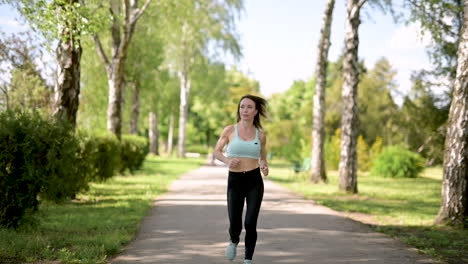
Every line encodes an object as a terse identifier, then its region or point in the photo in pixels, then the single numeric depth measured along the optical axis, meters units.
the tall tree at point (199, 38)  40.34
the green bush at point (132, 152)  21.83
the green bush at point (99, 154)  12.70
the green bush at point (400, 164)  27.89
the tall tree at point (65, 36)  11.30
